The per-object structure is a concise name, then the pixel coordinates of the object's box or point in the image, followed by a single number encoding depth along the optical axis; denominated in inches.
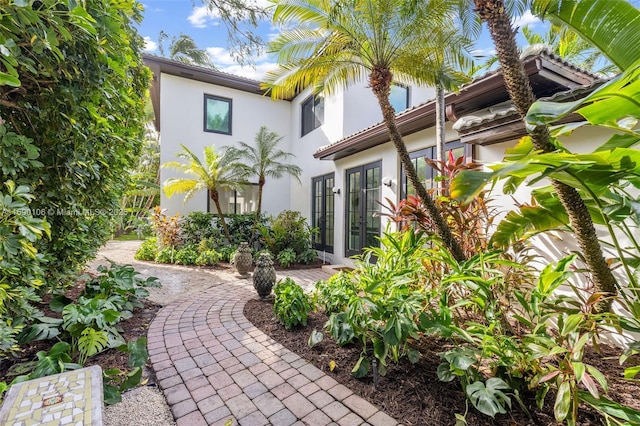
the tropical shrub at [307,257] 372.2
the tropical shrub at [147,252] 374.9
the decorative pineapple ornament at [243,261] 288.7
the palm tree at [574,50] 338.6
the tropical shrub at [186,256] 346.3
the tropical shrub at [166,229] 382.0
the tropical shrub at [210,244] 369.1
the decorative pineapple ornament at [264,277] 200.4
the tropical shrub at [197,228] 399.9
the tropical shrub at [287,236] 387.5
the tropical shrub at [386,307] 100.7
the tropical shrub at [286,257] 346.6
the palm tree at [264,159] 388.5
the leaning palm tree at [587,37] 80.2
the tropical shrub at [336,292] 139.8
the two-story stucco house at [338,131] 153.6
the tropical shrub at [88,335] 95.0
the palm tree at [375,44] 140.3
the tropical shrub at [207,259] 340.2
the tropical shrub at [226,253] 368.2
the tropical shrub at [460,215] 141.6
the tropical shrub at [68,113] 76.8
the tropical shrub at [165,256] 356.2
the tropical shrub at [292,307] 148.2
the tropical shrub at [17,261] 76.3
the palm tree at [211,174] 383.2
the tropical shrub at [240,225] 427.2
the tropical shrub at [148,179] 554.3
